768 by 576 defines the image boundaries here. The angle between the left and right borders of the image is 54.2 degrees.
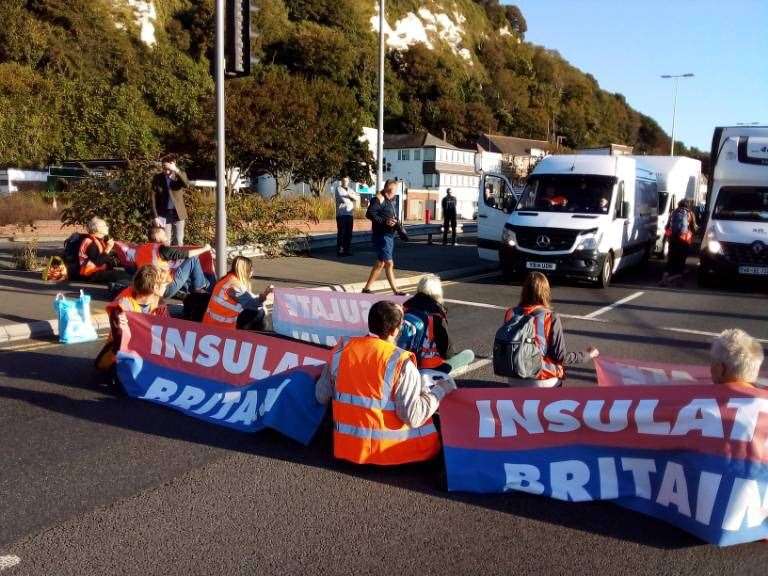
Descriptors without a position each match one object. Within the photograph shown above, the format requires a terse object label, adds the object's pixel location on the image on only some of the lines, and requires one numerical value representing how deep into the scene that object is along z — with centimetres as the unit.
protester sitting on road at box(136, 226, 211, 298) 1052
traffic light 1129
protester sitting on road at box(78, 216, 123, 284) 1302
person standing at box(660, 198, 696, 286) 1669
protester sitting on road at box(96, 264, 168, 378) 716
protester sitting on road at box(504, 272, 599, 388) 580
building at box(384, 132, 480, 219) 8588
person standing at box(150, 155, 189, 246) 1301
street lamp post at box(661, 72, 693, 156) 4894
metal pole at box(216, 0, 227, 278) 1131
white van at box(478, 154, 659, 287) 1503
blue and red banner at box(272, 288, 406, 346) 862
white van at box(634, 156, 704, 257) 2192
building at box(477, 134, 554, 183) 10362
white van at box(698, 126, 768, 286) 1524
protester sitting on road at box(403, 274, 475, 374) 618
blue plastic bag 907
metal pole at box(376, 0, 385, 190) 2070
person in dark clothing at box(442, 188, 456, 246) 2492
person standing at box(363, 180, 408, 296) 1303
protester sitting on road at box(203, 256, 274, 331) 804
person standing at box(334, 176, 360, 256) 1889
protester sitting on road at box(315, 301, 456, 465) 484
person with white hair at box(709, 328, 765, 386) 429
